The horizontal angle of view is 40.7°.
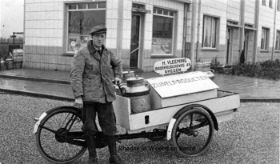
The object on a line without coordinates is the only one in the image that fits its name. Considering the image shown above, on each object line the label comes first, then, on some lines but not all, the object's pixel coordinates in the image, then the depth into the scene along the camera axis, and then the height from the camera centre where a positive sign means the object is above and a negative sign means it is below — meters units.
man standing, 4.68 -0.32
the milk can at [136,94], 5.15 -0.43
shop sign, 5.50 -0.04
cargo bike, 4.96 -0.71
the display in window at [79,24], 15.50 +1.58
